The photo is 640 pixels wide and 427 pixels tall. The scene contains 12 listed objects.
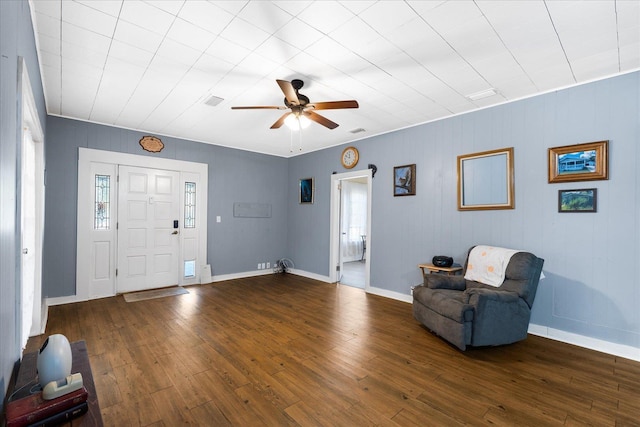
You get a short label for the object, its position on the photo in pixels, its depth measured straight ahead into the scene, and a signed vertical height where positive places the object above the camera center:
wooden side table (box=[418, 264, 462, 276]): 3.83 -0.71
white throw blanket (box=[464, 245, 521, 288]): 3.25 -0.56
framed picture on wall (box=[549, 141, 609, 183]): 2.94 +0.59
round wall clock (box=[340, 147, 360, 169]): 5.44 +1.12
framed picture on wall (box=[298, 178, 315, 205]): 6.32 +0.53
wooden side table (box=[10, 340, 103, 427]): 1.12 -0.81
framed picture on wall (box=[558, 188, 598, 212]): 2.99 +0.19
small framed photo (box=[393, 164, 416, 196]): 4.55 +0.58
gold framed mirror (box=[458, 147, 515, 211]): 3.59 +0.48
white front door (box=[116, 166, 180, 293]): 4.79 -0.27
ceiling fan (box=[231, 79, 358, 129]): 2.72 +1.12
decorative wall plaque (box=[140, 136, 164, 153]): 4.98 +1.22
